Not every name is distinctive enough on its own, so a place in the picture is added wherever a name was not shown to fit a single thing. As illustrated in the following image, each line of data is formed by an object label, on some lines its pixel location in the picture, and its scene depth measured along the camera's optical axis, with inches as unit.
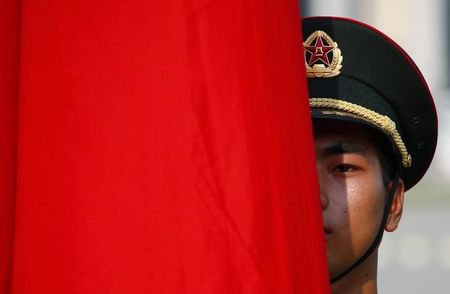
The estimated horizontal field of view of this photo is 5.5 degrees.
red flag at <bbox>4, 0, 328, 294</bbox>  165.0
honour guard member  199.9
